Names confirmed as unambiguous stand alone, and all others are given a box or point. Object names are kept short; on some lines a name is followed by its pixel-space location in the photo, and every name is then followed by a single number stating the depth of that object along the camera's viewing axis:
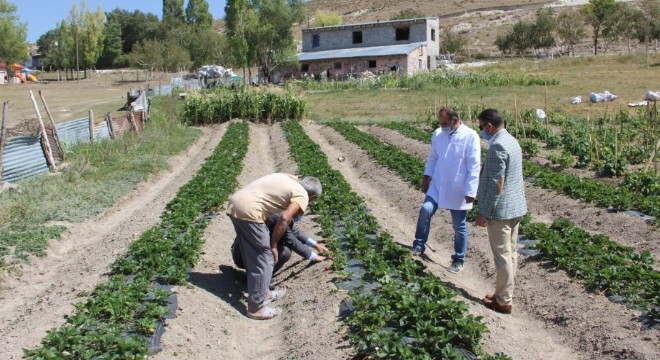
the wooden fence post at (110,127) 18.47
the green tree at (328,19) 81.71
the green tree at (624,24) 59.84
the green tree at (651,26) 56.41
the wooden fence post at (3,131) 11.84
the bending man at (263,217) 6.22
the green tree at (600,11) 60.19
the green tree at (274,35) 48.09
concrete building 48.12
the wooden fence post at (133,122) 19.64
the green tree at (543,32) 63.41
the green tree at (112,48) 80.69
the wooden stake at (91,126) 16.80
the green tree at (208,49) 63.84
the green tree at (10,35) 56.66
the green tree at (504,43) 65.62
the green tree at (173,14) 88.94
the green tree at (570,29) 62.75
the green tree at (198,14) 89.09
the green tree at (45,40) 105.41
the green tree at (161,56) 55.81
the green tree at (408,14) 80.15
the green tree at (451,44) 69.81
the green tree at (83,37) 64.94
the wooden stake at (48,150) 14.05
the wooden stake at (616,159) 12.47
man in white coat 7.12
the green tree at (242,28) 46.95
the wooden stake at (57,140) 14.91
